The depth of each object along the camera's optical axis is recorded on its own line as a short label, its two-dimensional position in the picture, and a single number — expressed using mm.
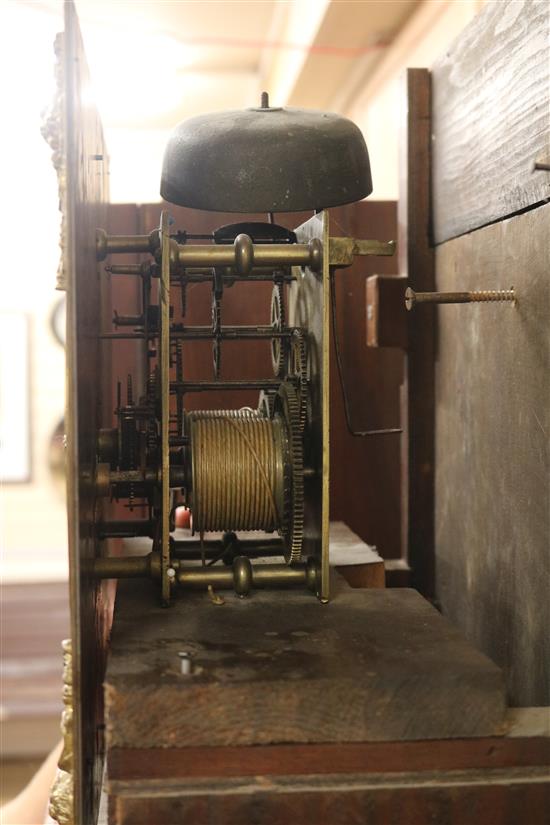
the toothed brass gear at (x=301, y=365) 507
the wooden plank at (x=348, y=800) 373
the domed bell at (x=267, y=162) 524
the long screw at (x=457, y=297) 505
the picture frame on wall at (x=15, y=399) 1427
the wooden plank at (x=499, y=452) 480
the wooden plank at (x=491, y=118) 470
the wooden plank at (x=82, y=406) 388
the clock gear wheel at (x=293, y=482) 475
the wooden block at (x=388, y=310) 652
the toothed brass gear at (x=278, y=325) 547
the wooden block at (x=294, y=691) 376
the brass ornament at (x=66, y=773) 440
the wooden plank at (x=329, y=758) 376
